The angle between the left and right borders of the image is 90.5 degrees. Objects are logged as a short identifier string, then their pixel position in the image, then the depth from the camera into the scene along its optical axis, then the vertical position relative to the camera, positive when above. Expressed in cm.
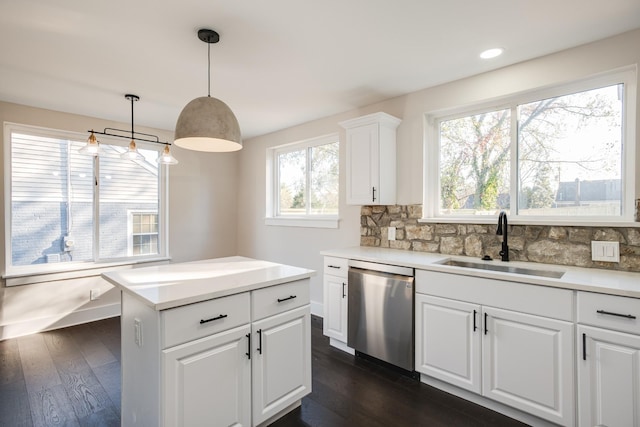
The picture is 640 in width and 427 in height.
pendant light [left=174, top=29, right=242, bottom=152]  174 +51
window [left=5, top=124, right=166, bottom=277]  338 +13
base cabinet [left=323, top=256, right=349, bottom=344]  284 -78
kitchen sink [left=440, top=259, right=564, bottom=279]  215 -41
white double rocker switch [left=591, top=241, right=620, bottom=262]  204 -26
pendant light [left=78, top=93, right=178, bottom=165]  256 +74
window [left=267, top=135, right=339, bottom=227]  385 +40
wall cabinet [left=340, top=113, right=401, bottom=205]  296 +52
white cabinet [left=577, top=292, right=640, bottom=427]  158 -77
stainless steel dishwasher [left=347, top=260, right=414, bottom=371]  240 -79
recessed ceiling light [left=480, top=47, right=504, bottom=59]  222 +115
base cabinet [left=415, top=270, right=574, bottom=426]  179 -81
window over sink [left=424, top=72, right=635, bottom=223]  214 +43
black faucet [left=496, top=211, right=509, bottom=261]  238 -15
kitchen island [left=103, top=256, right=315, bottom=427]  145 -68
